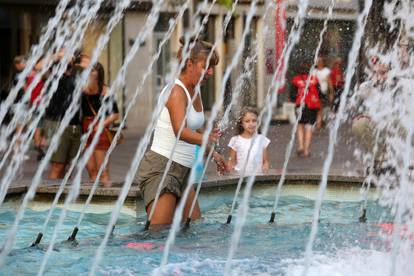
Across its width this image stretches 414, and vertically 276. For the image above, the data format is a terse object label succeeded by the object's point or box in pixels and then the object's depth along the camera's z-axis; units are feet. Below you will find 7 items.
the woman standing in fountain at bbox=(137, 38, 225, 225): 27.44
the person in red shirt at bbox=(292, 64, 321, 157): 69.18
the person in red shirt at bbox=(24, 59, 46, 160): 56.19
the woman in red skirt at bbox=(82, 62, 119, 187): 44.09
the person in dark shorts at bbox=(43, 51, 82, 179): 46.33
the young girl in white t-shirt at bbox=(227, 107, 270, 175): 39.69
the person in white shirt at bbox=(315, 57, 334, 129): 78.08
